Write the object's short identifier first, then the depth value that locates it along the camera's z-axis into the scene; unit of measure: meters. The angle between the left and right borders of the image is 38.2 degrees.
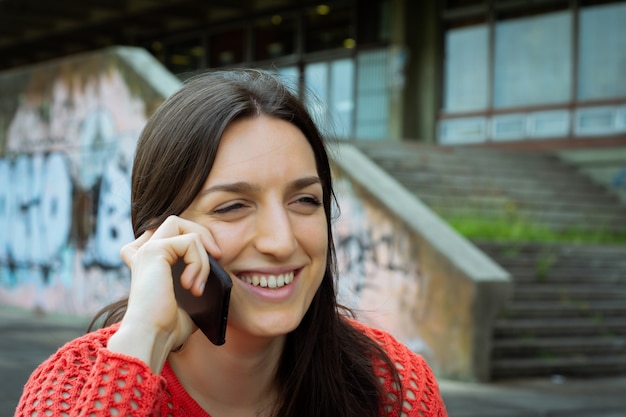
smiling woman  2.15
